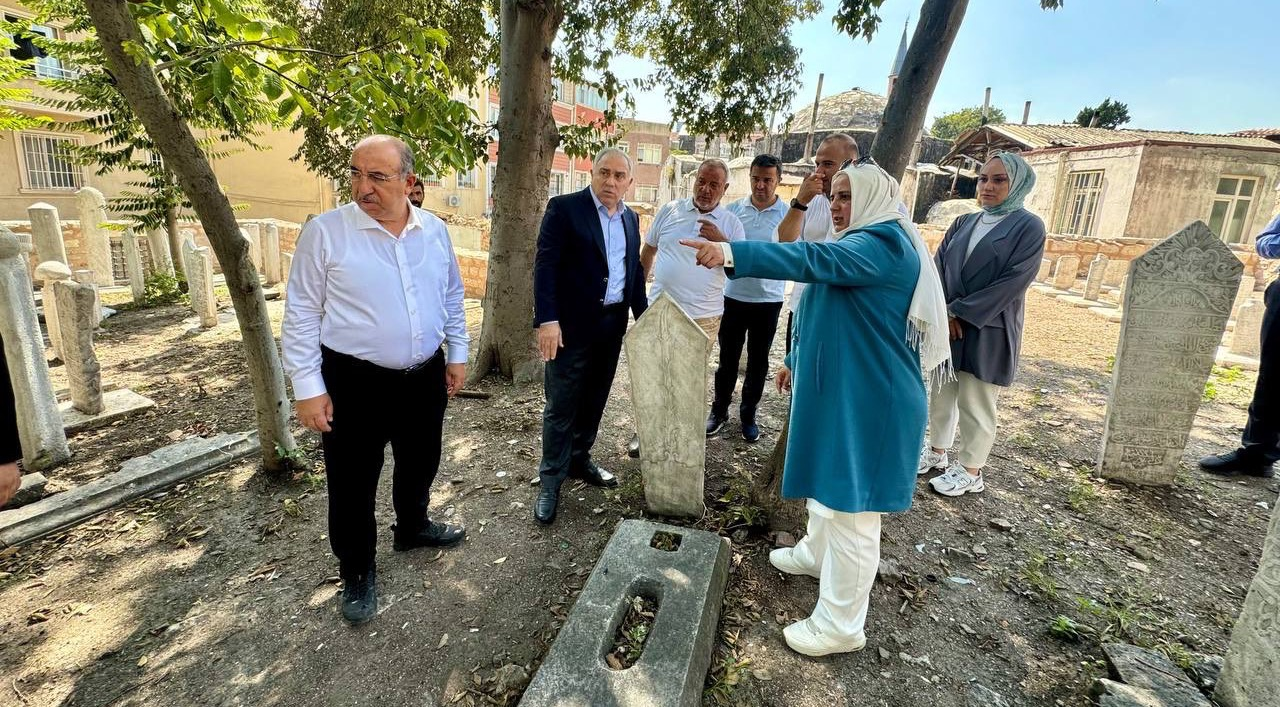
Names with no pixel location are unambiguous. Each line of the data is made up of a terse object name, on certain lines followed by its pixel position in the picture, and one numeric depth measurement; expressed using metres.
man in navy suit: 3.07
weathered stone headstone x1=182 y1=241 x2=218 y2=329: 7.07
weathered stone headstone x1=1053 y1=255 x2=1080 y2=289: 13.42
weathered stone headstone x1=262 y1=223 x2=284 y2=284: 10.54
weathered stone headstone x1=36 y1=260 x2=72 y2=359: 4.83
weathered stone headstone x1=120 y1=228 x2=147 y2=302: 8.41
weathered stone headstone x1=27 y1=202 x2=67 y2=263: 6.80
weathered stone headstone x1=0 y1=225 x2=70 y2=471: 3.32
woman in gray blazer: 3.26
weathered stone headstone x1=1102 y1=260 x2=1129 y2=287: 14.26
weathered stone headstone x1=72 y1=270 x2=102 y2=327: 8.91
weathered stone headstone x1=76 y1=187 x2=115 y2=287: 9.38
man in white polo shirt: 3.71
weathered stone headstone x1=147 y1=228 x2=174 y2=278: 9.06
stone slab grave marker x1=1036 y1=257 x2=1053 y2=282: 15.09
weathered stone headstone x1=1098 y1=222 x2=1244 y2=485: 3.43
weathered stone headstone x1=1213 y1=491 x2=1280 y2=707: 1.81
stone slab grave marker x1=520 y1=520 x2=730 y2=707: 1.85
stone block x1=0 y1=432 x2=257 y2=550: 2.99
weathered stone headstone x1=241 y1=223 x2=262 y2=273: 10.64
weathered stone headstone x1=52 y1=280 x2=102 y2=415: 4.10
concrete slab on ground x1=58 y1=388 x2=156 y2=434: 4.27
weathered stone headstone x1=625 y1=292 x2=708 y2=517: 2.94
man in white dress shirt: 2.16
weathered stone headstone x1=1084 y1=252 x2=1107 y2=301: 11.54
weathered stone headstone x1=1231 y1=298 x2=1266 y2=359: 7.55
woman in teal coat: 1.96
